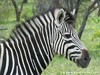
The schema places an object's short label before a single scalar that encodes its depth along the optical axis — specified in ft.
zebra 40.00
